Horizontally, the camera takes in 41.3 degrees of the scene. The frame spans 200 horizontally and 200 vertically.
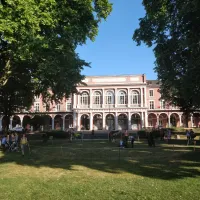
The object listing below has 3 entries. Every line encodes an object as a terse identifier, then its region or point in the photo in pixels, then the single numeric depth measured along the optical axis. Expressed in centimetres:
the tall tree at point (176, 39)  1170
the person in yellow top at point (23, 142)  1755
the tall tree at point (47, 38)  1294
